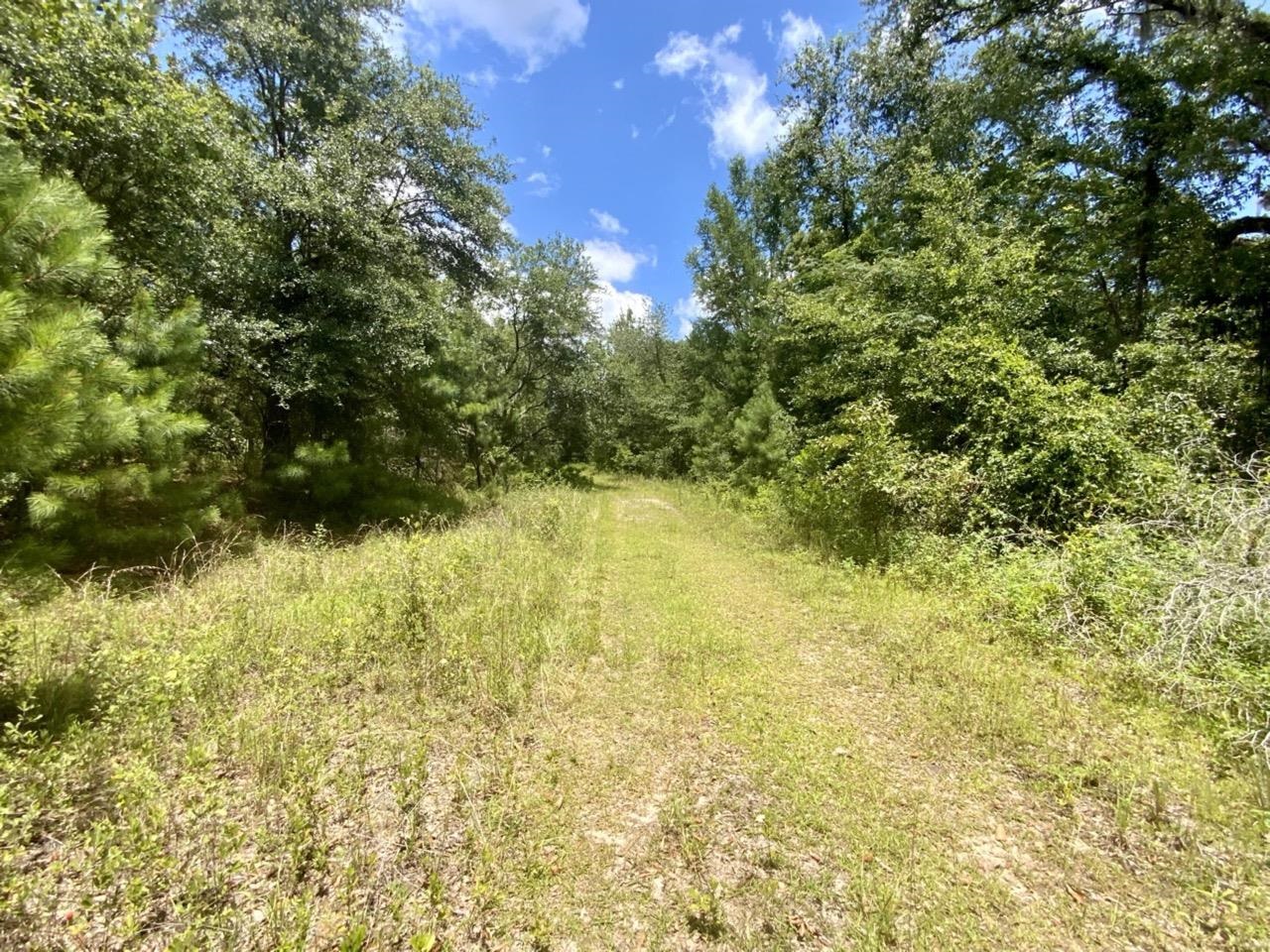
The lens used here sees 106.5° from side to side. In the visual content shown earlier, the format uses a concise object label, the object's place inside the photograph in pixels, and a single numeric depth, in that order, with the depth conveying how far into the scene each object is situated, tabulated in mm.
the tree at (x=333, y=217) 7777
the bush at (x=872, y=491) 6824
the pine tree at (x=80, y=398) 2854
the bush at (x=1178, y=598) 3322
